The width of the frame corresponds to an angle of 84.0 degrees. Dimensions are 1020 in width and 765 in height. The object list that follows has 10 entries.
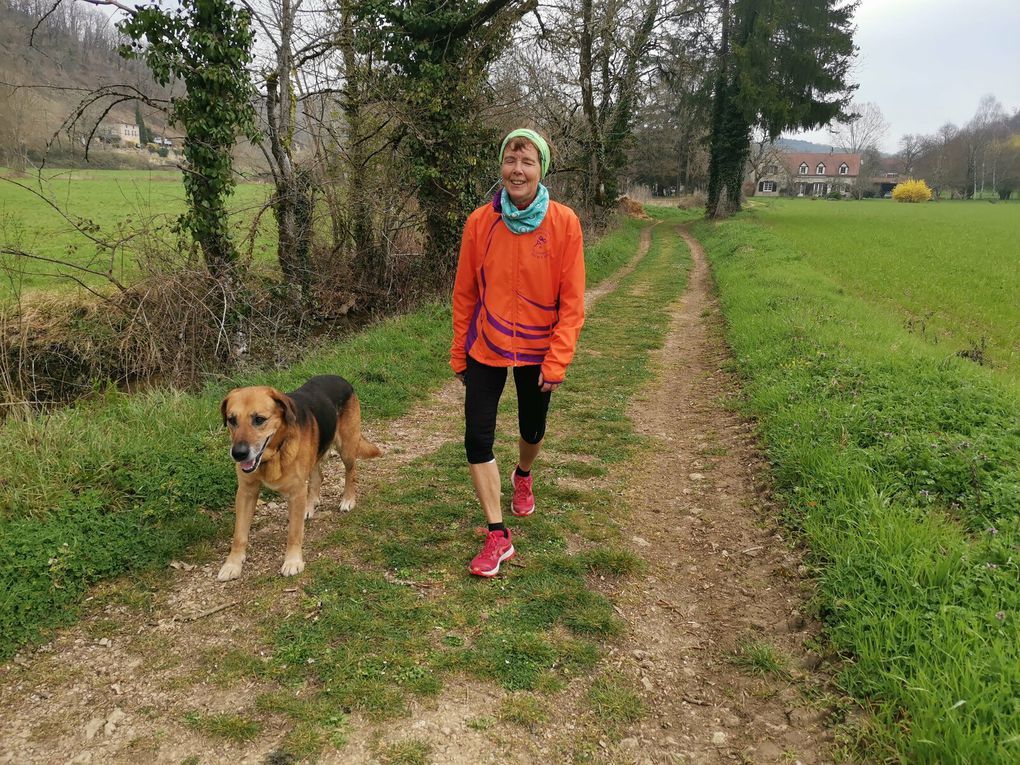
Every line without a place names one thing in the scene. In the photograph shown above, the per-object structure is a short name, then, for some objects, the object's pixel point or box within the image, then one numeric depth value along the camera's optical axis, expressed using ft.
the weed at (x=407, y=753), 7.29
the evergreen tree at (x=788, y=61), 94.38
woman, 10.61
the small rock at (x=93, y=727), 7.70
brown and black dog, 10.35
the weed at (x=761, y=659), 9.04
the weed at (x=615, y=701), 8.20
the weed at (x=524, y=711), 8.00
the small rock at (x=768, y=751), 7.62
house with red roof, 309.42
